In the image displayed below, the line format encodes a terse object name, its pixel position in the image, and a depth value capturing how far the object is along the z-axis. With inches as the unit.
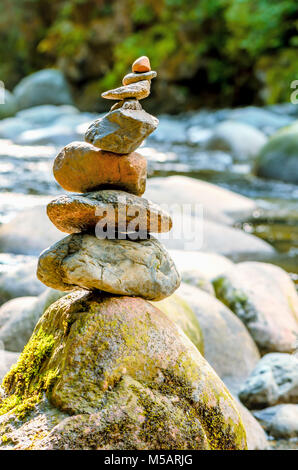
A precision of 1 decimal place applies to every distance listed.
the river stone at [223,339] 145.6
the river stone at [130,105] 92.1
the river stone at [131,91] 91.1
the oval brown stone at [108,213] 88.4
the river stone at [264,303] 162.9
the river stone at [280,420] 122.6
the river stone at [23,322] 136.9
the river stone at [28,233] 236.7
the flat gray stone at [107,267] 87.4
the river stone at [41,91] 914.1
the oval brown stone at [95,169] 92.9
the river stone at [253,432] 114.7
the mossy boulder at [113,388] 77.7
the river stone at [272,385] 133.7
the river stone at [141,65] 94.0
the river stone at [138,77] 94.3
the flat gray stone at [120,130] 90.4
